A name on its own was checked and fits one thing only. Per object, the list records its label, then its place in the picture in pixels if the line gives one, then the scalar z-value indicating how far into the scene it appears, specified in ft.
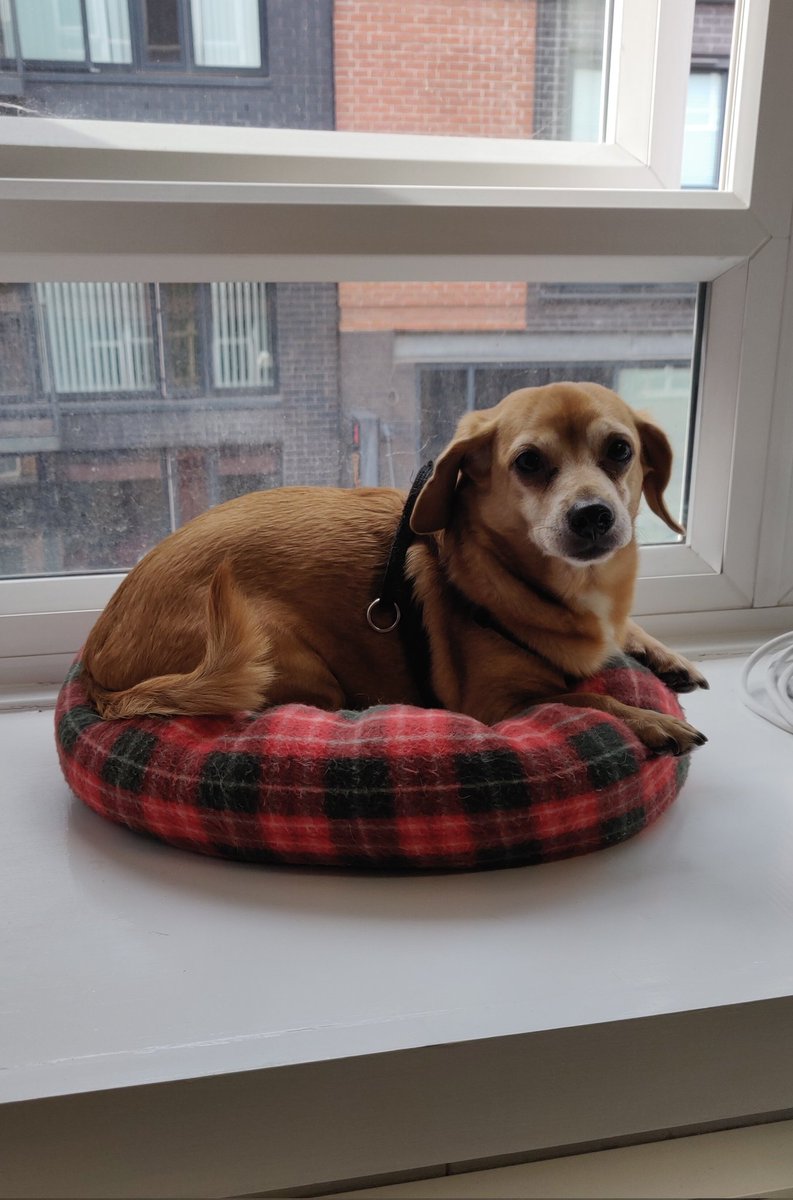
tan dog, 3.18
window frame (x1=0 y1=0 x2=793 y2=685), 3.76
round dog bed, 2.67
